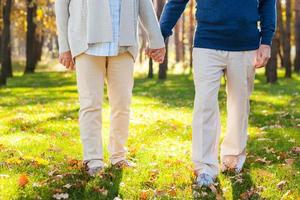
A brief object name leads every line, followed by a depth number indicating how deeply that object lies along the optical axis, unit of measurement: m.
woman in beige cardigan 5.17
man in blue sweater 5.10
